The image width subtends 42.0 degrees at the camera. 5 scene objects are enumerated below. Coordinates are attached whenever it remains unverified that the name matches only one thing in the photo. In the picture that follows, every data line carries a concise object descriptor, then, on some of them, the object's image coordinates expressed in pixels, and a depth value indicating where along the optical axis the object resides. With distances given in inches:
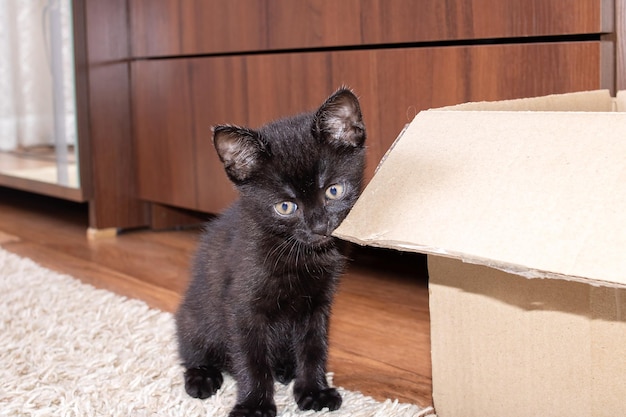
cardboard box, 34.2
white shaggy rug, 50.5
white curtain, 106.7
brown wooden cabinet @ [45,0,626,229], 58.2
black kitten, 46.0
